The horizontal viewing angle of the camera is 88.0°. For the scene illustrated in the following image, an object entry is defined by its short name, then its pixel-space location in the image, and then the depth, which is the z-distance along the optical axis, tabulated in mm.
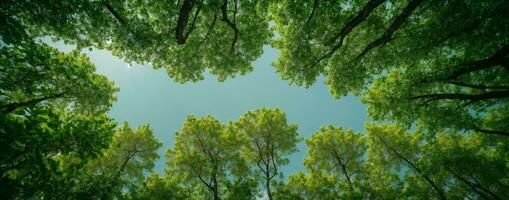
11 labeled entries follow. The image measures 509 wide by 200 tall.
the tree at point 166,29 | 9141
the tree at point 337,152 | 22766
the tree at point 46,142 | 4832
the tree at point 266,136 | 23016
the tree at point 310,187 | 18406
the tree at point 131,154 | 20964
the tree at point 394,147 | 21406
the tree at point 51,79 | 10562
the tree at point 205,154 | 20219
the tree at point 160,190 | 16433
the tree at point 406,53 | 11141
